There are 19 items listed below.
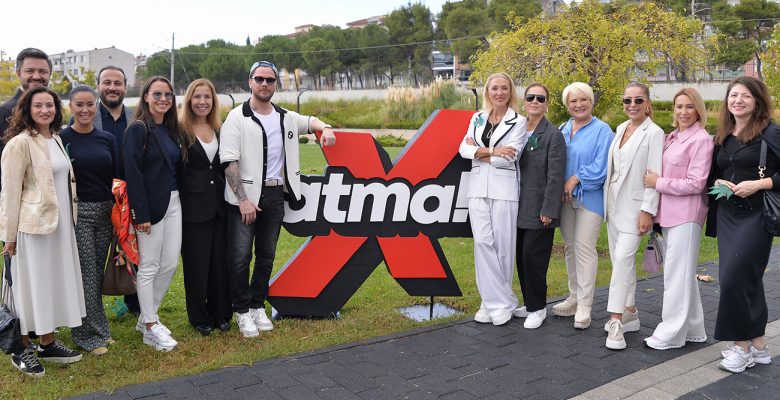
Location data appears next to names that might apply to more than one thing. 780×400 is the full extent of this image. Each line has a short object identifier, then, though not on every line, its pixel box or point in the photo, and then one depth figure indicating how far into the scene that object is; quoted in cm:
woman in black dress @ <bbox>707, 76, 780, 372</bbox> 400
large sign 530
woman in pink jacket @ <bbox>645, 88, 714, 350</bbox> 428
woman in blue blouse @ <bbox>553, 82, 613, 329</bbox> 478
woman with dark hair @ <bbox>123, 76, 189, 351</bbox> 426
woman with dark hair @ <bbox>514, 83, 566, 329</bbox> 478
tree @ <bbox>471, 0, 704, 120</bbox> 877
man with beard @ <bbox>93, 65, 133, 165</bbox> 461
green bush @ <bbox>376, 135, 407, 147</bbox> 2319
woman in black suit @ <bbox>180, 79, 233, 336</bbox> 455
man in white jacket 461
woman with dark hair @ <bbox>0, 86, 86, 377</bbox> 388
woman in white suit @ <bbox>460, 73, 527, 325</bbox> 488
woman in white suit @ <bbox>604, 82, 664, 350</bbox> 448
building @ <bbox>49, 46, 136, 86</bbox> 8788
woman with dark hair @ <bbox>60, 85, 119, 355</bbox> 420
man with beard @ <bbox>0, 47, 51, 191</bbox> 453
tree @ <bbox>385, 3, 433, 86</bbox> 5753
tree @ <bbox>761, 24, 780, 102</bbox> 1178
